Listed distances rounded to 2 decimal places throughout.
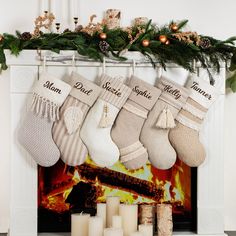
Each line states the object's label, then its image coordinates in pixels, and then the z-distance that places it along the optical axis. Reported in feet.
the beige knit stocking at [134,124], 7.69
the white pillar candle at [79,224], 7.50
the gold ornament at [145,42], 7.61
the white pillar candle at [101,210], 7.64
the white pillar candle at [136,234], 7.15
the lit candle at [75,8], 8.71
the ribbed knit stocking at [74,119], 7.55
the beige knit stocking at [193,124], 7.75
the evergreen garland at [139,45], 7.58
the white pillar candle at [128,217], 7.61
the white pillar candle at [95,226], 7.27
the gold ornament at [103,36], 7.54
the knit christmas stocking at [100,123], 7.59
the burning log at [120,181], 8.29
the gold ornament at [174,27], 7.95
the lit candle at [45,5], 8.68
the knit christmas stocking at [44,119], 7.49
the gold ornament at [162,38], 7.66
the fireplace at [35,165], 7.75
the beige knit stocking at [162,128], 7.72
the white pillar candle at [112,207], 7.80
